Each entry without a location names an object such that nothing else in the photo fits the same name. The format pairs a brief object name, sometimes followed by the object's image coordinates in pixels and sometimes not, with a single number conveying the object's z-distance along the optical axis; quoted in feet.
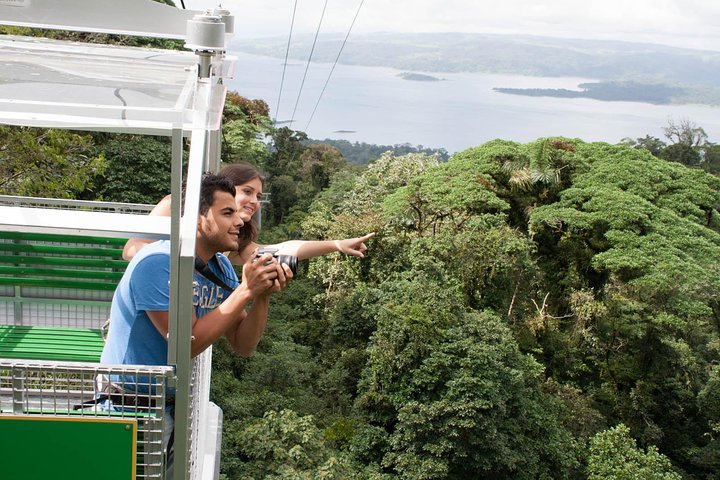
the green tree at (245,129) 68.95
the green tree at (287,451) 36.32
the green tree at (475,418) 40.40
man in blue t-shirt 6.66
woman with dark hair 8.21
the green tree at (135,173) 52.13
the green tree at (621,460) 41.37
